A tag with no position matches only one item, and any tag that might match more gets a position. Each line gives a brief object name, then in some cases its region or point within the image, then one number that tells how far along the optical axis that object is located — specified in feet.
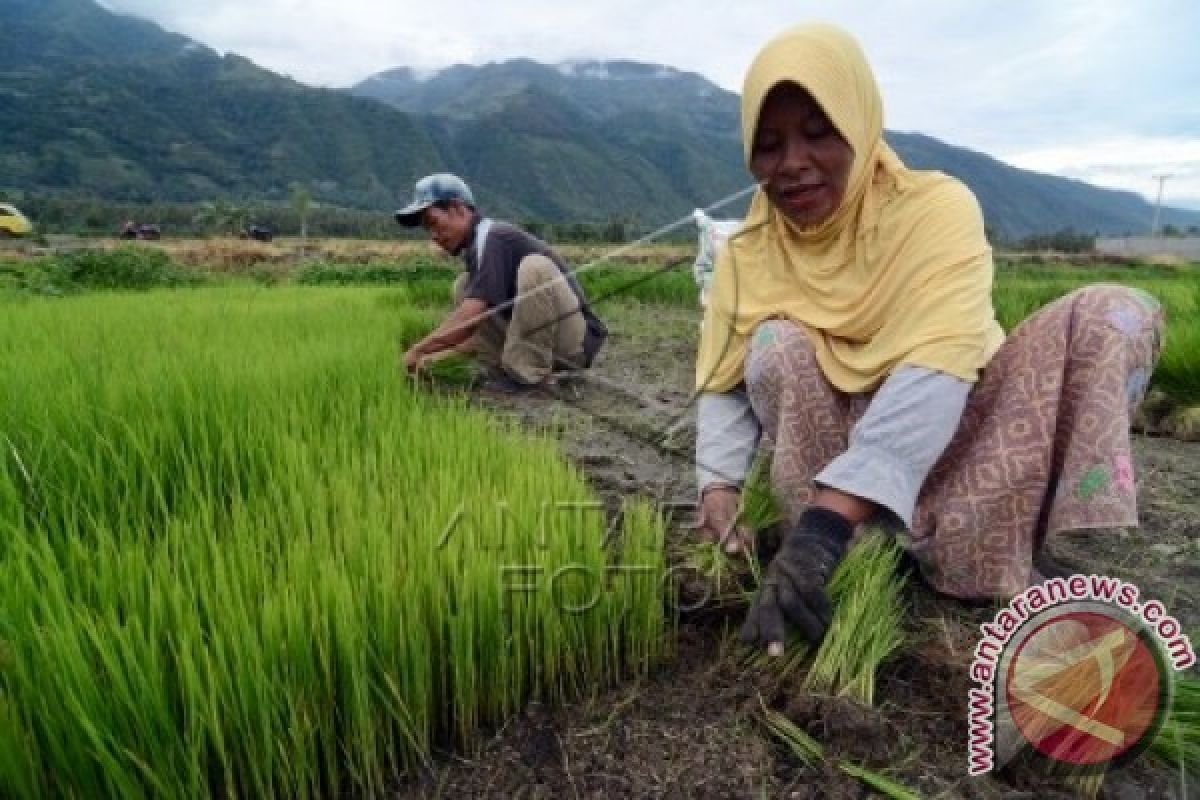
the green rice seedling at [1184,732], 3.67
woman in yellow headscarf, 4.58
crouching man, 12.14
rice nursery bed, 3.03
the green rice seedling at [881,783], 3.39
